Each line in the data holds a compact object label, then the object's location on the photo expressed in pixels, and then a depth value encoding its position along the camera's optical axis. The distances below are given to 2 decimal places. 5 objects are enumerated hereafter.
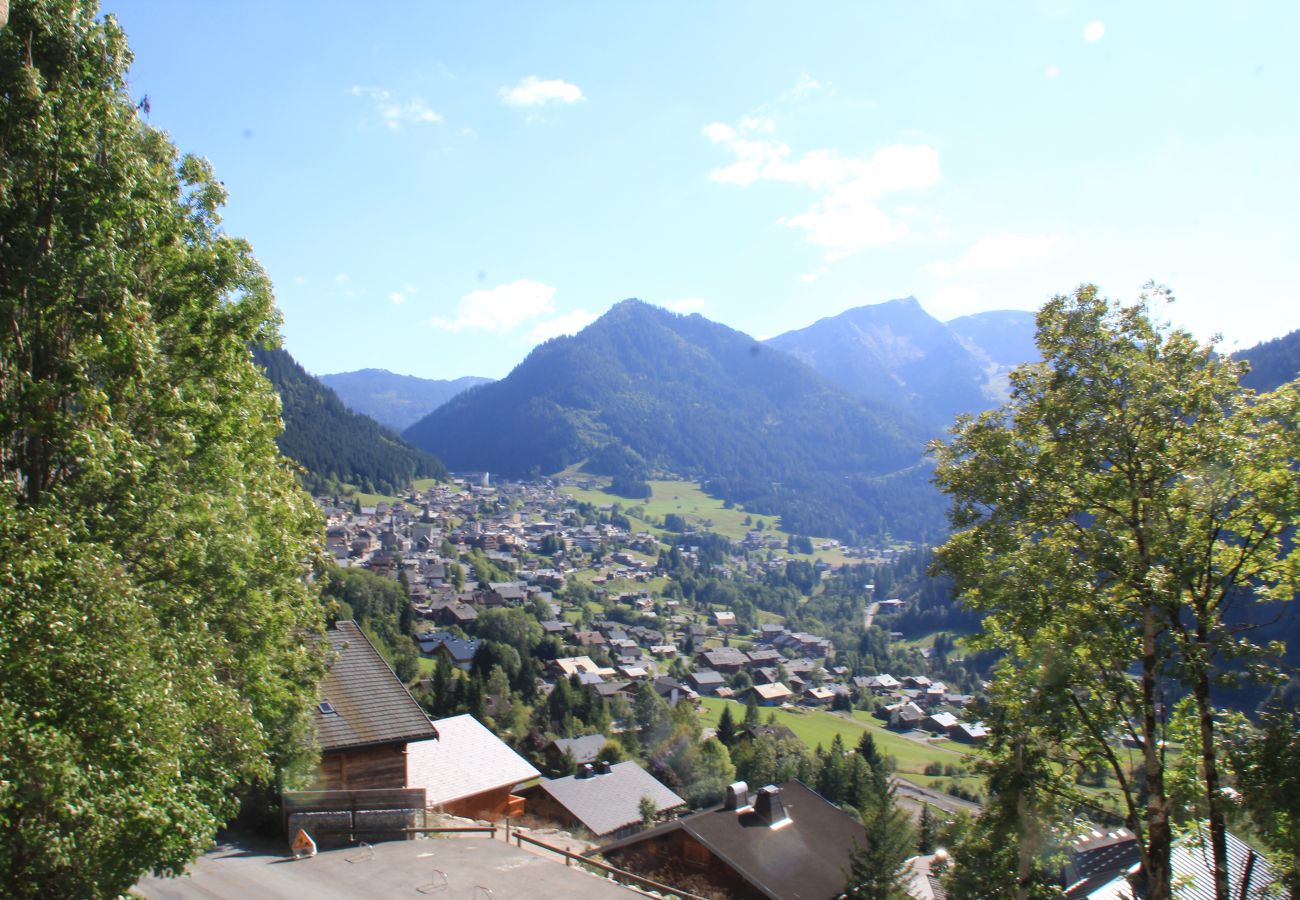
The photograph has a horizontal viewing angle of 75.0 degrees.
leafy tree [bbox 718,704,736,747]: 69.62
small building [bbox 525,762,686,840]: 37.22
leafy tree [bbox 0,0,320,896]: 7.36
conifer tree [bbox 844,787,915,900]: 25.66
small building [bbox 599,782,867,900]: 27.34
